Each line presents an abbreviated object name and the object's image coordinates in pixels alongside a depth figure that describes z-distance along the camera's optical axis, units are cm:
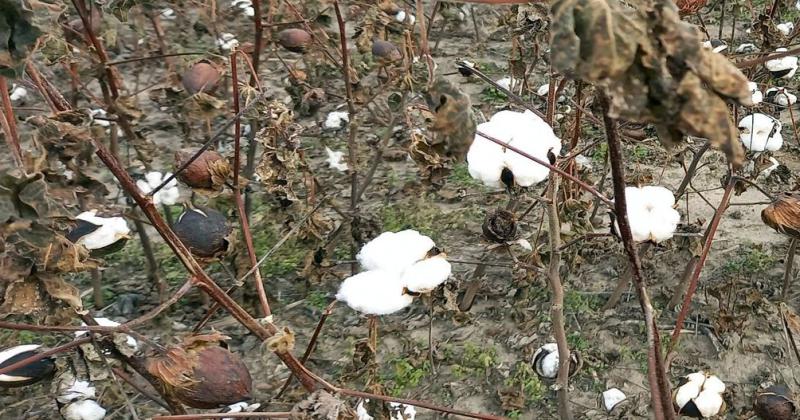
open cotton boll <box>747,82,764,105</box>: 189
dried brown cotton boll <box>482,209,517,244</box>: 140
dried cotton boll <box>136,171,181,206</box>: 204
